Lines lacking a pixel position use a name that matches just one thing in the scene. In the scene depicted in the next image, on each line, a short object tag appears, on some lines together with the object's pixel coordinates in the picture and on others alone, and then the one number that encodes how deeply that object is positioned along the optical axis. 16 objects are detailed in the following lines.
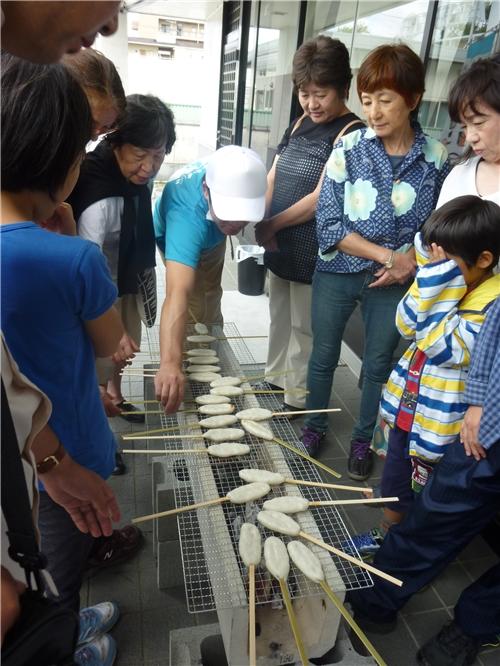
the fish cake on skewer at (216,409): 1.91
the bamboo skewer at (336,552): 1.25
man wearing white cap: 1.94
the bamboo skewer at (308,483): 1.53
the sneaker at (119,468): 2.80
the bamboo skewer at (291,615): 1.15
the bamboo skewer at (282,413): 1.86
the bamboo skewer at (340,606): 1.15
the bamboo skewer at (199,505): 1.32
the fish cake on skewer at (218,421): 1.83
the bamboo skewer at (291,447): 1.66
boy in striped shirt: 1.80
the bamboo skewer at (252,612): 1.10
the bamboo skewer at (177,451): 1.62
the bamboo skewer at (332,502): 1.41
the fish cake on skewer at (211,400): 1.98
